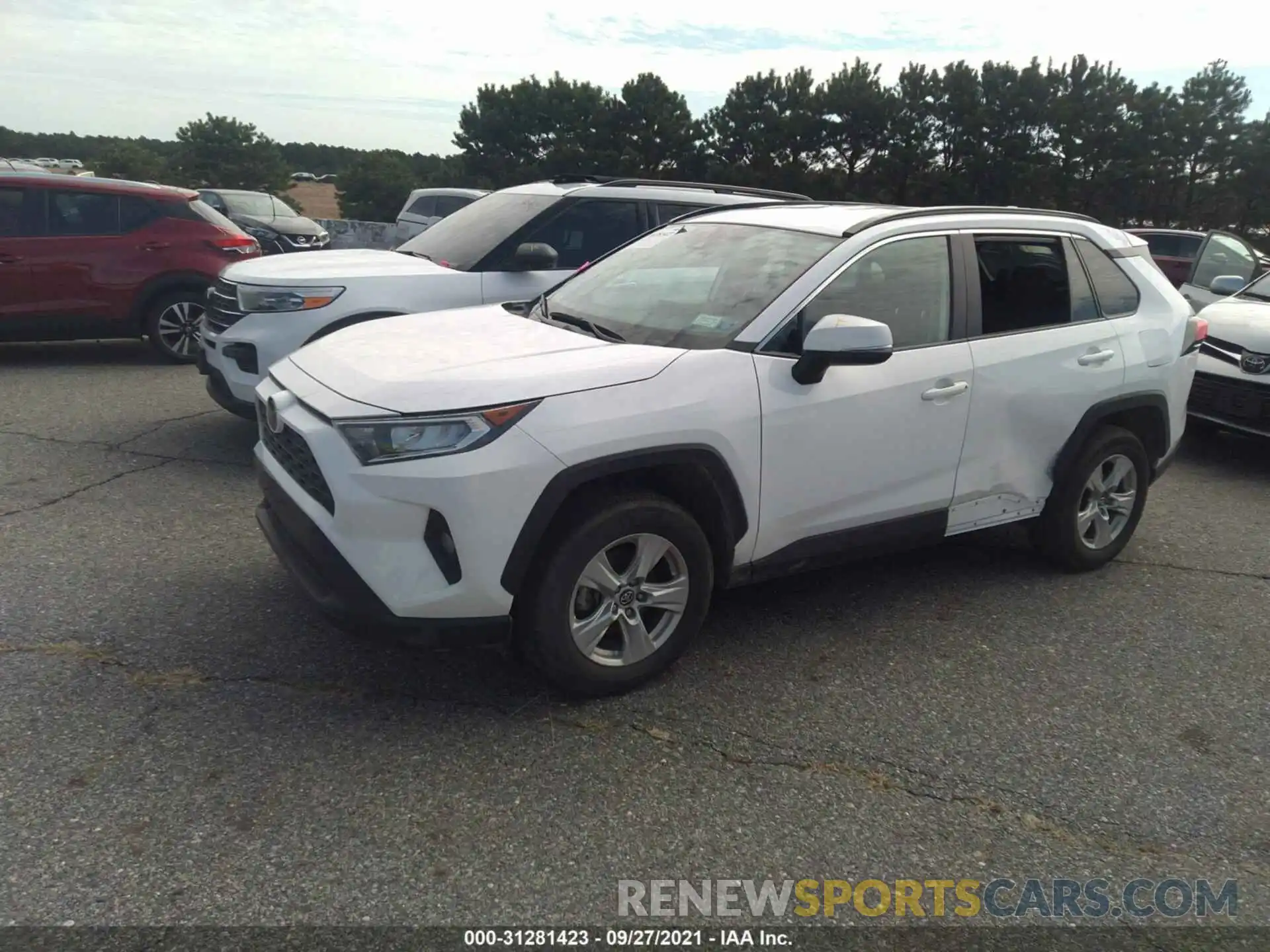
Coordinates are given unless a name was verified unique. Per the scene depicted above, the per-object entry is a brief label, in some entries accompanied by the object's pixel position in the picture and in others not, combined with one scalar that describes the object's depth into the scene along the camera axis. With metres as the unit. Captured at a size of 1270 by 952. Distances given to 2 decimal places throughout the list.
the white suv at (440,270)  5.96
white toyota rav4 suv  3.11
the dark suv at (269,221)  19.03
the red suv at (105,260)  8.70
